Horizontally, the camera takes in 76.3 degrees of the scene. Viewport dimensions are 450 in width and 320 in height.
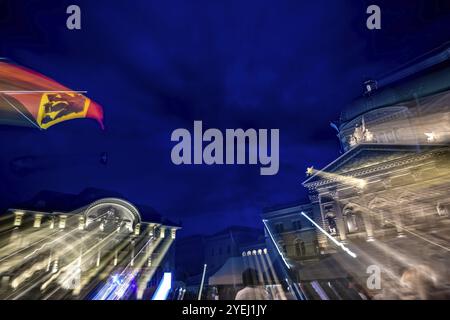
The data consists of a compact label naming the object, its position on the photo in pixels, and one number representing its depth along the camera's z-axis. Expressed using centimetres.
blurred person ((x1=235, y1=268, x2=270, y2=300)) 843
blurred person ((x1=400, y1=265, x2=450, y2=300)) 1087
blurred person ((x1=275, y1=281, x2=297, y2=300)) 1061
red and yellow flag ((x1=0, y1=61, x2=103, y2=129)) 1325
